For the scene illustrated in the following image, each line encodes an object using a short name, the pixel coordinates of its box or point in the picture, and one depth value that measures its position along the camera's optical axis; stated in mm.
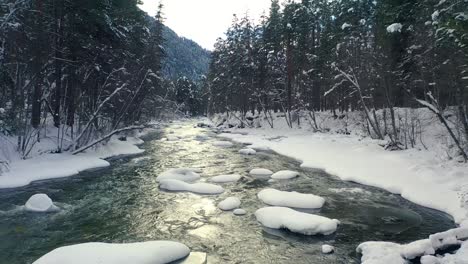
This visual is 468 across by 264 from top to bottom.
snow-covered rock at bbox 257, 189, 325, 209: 11594
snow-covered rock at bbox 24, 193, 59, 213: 10830
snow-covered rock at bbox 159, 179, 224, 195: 13586
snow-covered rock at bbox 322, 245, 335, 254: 8109
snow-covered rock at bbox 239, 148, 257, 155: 24281
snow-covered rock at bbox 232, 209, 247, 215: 10986
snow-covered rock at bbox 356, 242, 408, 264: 7156
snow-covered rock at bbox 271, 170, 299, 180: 16172
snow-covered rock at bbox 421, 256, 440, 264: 6926
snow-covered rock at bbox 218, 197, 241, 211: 11445
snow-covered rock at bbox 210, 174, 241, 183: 15492
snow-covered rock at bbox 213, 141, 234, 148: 29450
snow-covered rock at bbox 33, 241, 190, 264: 6980
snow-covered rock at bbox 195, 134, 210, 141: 35750
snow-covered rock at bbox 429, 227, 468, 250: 7527
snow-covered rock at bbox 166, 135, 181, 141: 35700
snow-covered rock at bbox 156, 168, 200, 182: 15209
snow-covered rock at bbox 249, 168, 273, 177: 17003
